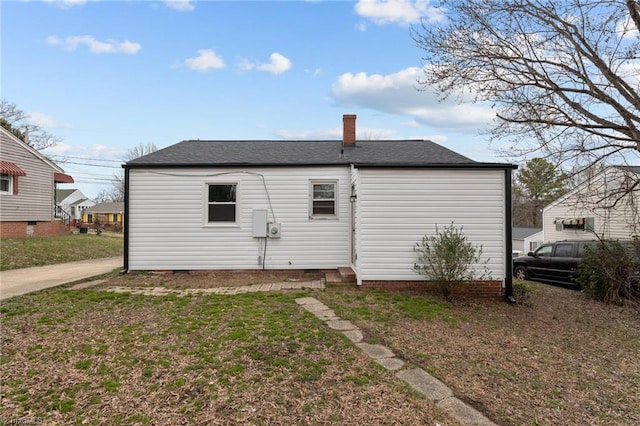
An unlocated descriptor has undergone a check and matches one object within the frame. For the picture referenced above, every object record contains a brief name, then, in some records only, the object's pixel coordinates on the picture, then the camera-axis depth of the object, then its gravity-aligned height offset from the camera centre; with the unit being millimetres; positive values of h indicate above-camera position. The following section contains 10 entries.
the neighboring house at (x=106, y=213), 48406 +541
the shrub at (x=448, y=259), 6867 -770
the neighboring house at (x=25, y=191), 15773 +1209
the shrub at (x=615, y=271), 7898 -1127
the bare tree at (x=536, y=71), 6957 +2997
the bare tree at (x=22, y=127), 28688 +7492
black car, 10492 -1326
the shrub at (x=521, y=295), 7444 -1588
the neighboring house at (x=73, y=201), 52562 +2395
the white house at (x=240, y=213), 9188 +133
